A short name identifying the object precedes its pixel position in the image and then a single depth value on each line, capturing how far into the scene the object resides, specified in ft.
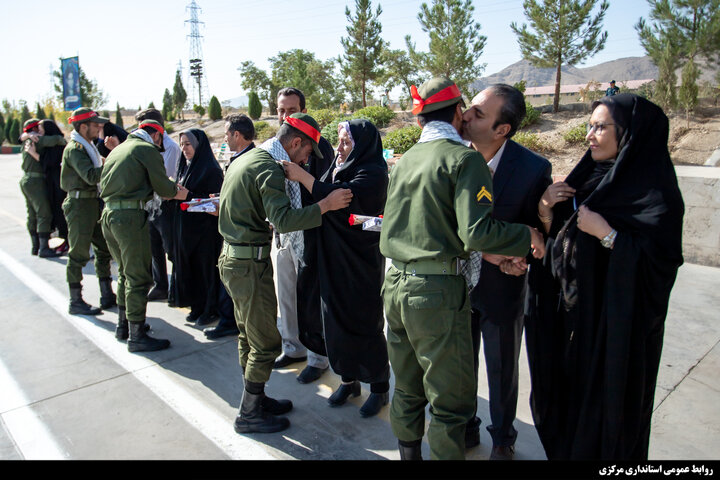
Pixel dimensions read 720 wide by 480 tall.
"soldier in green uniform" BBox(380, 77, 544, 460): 6.88
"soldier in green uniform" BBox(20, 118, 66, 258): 24.41
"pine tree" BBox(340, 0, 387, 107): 88.53
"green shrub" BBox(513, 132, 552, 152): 47.32
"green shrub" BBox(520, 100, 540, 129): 58.08
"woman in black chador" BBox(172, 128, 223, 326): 15.49
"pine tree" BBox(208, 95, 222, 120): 118.32
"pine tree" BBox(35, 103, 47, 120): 121.90
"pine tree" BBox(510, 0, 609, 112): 57.57
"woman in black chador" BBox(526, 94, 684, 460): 6.91
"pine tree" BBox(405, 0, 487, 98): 74.90
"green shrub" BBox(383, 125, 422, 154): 47.60
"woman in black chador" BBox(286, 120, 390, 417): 10.44
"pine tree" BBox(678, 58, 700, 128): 47.91
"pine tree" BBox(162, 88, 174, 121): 140.11
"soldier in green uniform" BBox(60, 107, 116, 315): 16.83
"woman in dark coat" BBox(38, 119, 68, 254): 24.48
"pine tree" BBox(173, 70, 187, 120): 157.48
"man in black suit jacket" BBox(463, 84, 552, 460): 8.31
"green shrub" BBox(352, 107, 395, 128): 67.77
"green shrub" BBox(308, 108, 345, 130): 76.38
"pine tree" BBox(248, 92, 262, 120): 103.76
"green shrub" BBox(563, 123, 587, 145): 48.44
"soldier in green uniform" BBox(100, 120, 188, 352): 13.28
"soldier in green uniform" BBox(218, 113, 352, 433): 9.50
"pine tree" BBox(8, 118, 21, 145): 113.49
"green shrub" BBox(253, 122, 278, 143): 78.48
